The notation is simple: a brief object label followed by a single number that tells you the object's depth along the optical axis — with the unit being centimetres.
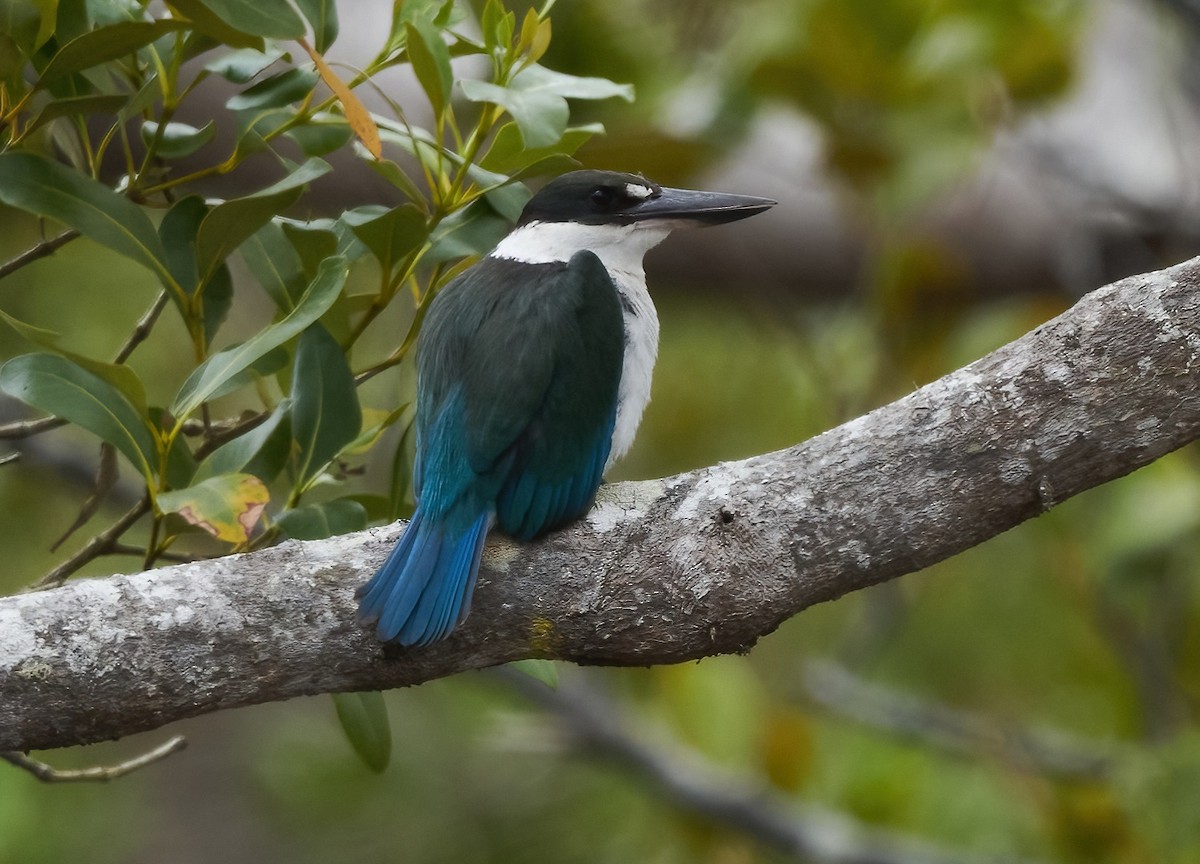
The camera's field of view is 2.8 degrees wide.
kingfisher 702
